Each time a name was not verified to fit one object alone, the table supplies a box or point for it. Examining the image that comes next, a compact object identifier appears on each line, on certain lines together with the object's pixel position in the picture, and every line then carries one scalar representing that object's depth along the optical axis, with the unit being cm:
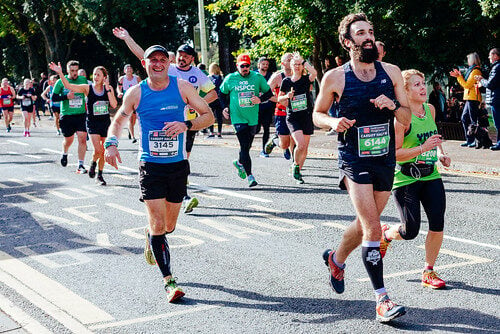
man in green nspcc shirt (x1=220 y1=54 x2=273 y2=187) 1090
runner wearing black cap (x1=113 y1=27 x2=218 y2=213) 912
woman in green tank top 554
